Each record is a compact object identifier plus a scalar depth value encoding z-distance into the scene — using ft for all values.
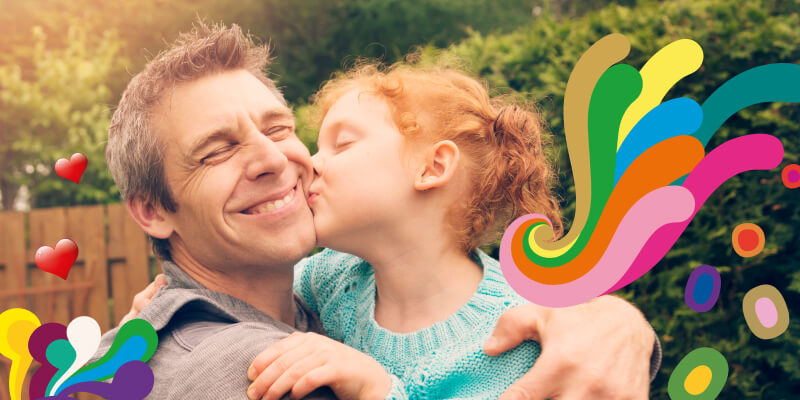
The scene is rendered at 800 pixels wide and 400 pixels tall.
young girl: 7.05
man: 5.94
